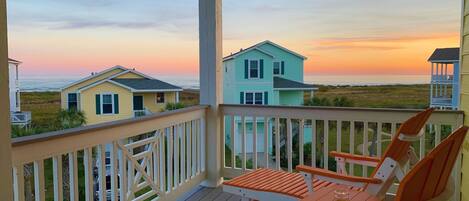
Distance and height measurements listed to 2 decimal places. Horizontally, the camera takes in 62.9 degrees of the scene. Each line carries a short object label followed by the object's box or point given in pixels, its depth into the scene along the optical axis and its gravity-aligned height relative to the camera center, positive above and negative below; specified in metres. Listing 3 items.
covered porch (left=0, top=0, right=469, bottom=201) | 2.24 -0.48
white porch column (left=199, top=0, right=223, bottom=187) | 4.20 +0.13
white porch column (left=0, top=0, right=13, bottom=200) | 1.78 -0.14
